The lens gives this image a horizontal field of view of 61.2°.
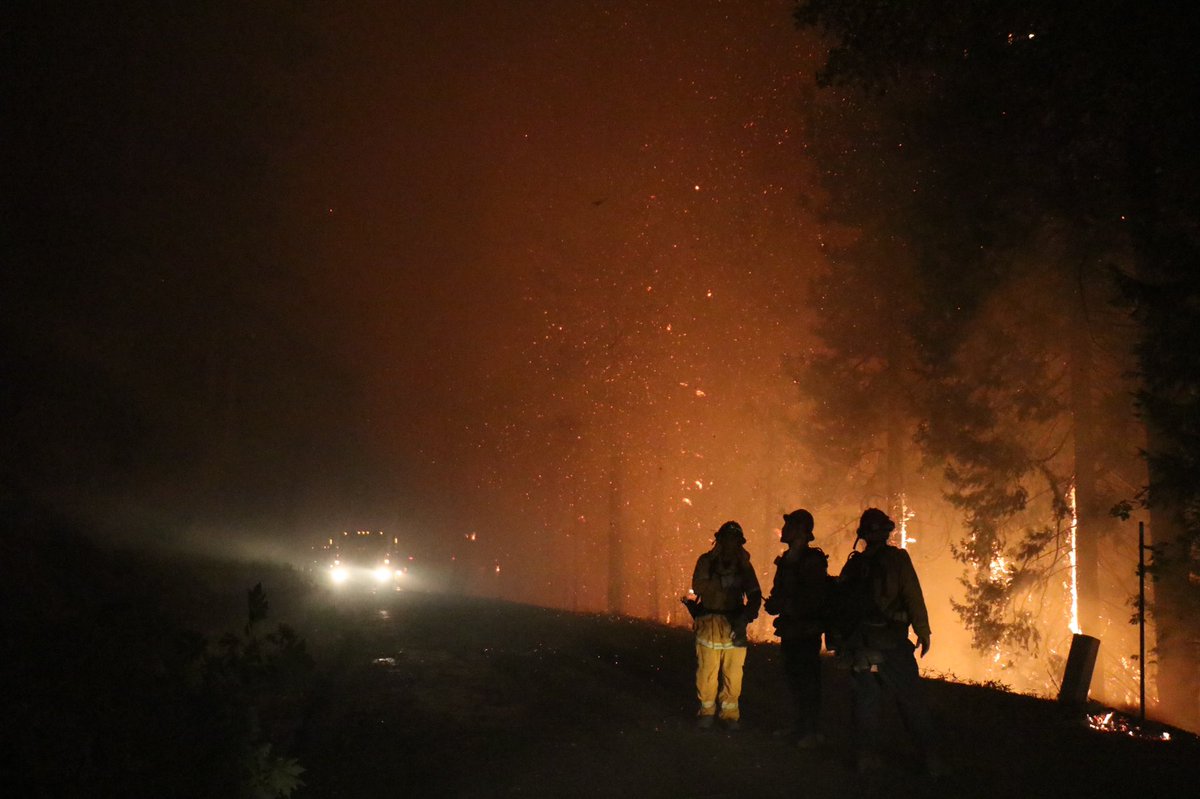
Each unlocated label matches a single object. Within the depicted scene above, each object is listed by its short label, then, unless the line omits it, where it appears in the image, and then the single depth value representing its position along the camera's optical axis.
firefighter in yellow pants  9.81
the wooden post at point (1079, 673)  11.18
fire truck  40.88
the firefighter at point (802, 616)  9.35
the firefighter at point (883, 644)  8.13
